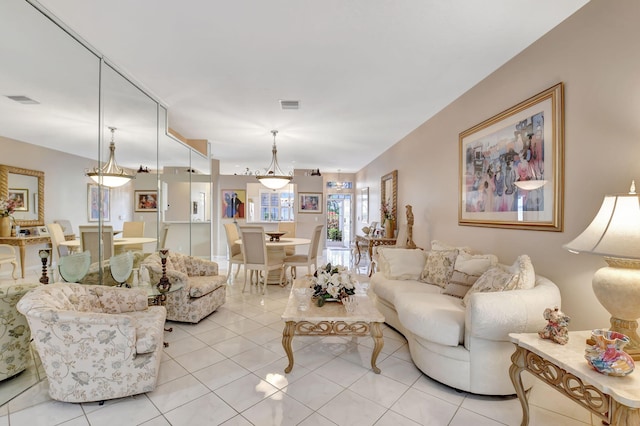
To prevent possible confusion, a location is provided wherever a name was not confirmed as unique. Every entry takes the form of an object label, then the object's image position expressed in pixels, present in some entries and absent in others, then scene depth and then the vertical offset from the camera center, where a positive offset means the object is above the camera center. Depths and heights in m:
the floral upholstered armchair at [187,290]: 3.07 -0.91
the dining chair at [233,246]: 4.86 -0.64
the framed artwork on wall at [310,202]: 9.14 +0.34
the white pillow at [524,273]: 1.99 -0.43
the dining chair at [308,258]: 4.89 -0.81
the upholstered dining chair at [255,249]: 4.36 -0.58
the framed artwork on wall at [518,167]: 2.15 +0.42
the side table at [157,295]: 2.67 -0.79
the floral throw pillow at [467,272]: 2.59 -0.56
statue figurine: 4.42 -0.21
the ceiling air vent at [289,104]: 3.64 +1.41
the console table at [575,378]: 1.11 -0.74
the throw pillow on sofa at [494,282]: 2.03 -0.52
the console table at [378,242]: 5.36 -0.56
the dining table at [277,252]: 4.90 -0.71
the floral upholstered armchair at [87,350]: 1.77 -0.90
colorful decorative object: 1.19 -0.62
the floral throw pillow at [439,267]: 3.00 -0.59
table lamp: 1.37 -0.19
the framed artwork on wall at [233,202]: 8.75 +0.31
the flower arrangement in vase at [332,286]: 2.47 -0.65
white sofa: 1.84 -0.80
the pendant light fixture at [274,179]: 5.20 +0.62
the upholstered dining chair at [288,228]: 6.32 -0.35
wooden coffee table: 2.21 -0.89
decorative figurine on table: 1.49 -0.61
